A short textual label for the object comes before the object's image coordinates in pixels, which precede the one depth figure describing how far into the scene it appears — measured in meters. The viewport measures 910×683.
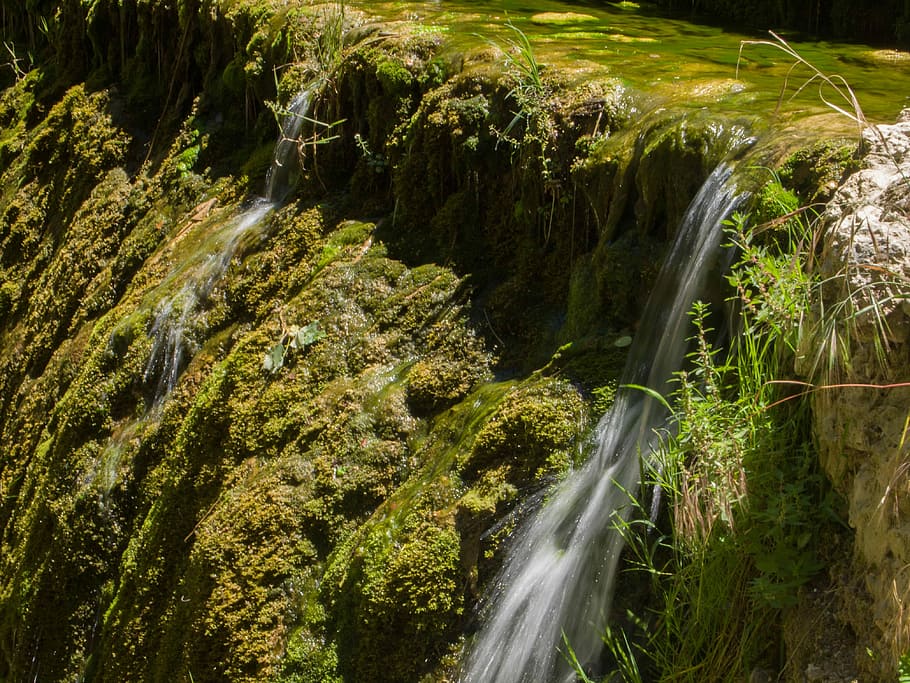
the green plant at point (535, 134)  4.14
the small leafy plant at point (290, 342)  4.59
